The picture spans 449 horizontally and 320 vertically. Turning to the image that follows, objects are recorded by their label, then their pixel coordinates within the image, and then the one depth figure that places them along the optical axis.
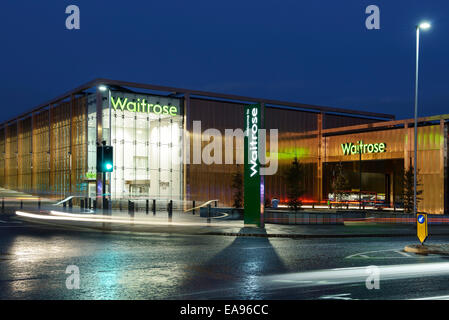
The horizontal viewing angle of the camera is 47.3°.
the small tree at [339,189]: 53.05
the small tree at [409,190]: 44.32
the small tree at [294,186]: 40.76
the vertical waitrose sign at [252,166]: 23.17
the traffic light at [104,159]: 23.55
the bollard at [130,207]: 36.09
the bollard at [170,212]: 30.87
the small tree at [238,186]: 48.38
